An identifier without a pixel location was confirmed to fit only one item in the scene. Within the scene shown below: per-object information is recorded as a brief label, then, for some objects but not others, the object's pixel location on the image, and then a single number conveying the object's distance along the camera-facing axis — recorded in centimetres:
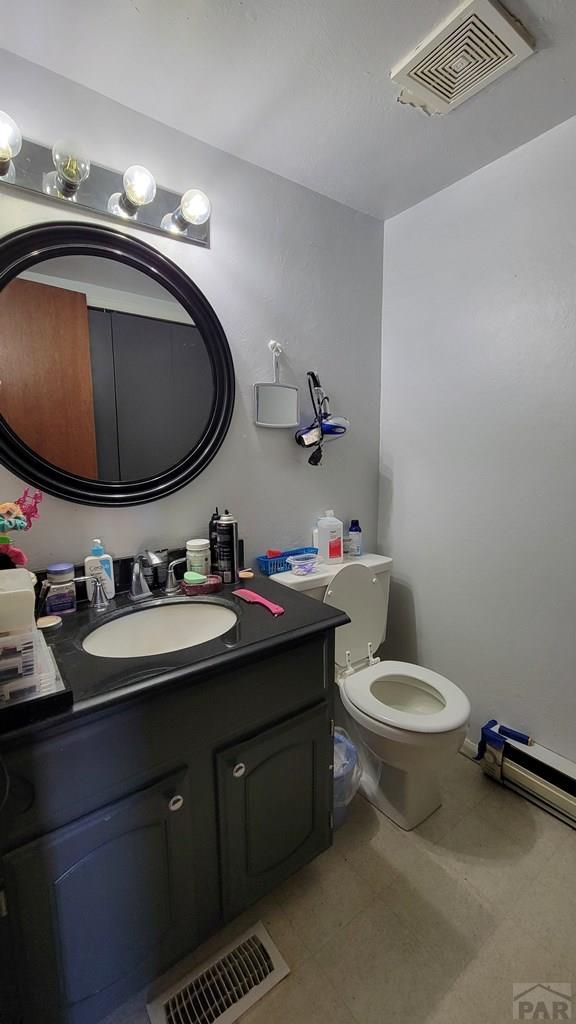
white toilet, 127
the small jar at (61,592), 110
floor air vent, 93
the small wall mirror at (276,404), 152
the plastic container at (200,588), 126
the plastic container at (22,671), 70
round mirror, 110
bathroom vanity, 73
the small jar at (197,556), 133
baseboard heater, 141
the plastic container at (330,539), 167
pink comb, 111
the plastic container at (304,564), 154
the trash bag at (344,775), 139
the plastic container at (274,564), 154
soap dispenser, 117
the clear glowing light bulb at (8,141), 99
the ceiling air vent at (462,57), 97
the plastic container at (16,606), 68
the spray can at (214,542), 136
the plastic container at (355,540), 180
